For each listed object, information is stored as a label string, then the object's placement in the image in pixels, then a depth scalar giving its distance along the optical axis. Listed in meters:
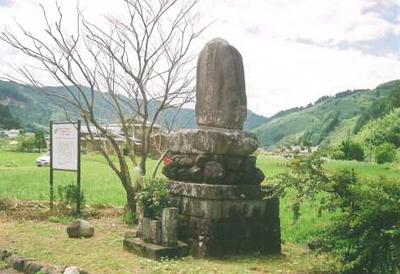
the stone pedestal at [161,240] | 6.91
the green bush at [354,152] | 42.47
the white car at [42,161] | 32.42
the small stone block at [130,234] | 7.68
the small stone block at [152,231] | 7.16
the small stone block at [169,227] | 7.05
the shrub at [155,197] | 7.46
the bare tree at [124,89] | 10.31
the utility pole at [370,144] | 44.13
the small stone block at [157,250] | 6.85
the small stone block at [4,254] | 7.04
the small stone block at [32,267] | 6.09
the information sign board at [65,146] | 11.60
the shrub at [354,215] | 5.36
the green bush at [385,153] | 36.46
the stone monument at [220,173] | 7.02
